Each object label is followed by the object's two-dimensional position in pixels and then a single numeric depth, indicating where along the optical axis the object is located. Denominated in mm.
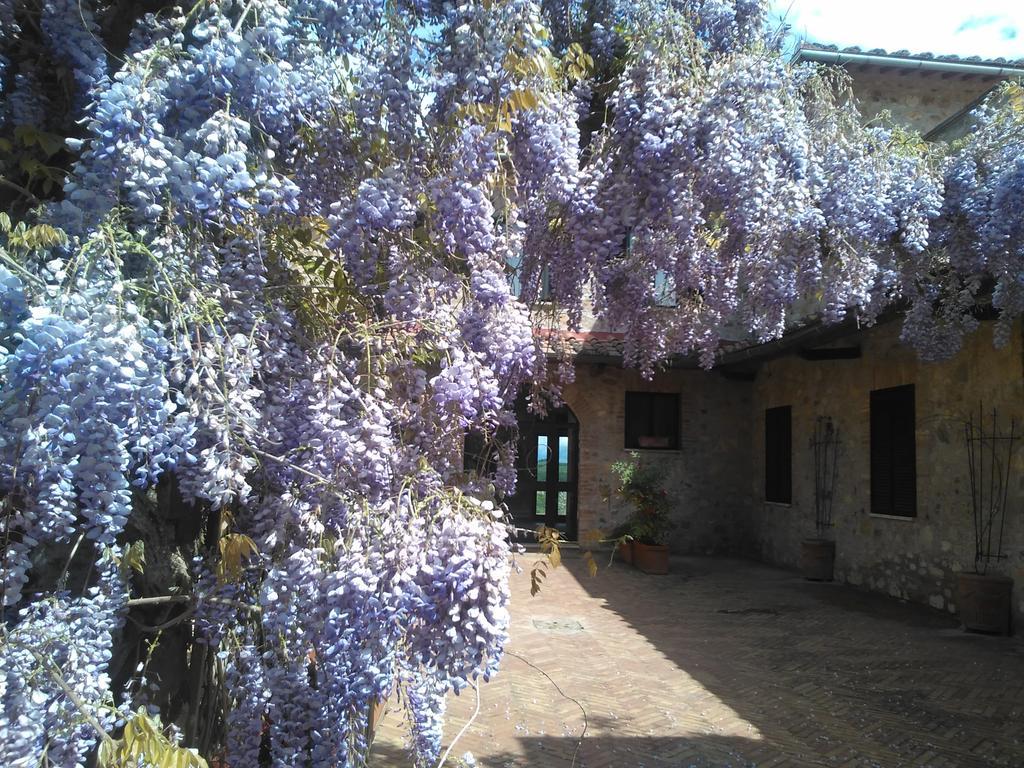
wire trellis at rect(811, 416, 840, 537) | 10398
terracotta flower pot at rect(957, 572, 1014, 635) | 7094
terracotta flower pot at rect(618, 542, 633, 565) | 11492
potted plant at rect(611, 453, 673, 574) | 11000
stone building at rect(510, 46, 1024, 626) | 8055
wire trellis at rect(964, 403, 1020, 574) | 7391
